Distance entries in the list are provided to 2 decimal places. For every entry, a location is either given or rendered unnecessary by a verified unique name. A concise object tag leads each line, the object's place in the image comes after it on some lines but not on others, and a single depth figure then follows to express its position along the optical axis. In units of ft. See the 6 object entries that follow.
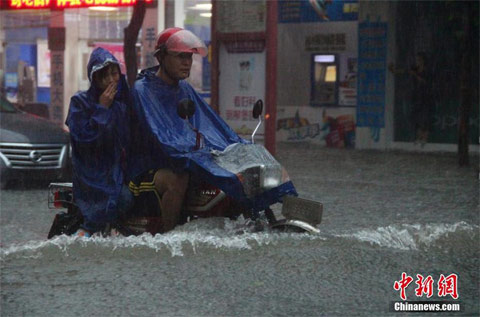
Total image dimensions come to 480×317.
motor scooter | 22.17
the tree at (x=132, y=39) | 57.98
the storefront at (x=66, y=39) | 73.15
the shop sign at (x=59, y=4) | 69.98
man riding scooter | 22.49
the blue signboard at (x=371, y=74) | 68.69
